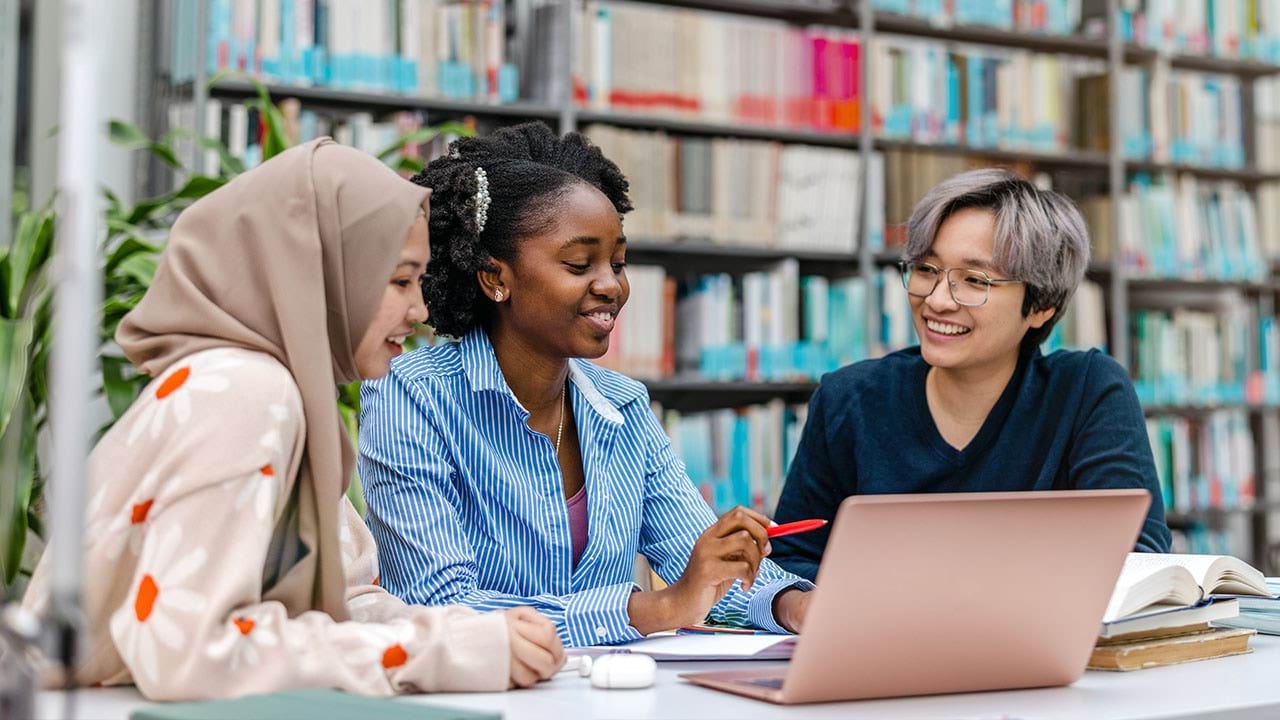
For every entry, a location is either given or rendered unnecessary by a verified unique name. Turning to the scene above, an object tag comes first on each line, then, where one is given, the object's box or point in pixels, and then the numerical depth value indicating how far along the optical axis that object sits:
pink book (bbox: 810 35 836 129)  3.94
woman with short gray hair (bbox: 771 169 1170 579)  1.99
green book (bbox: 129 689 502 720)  0.93
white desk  1.07
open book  1.30
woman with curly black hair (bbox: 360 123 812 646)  1.57
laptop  1.03
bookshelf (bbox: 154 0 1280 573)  3.60
